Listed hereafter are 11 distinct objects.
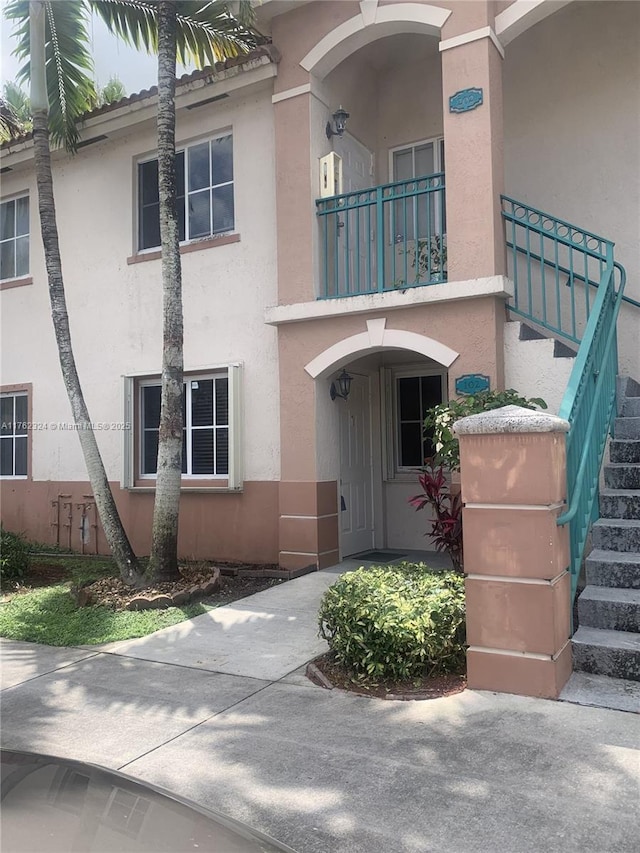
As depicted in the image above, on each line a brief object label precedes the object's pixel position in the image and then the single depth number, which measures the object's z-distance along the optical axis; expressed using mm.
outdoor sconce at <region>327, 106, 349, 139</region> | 8312
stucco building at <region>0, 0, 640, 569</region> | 7164
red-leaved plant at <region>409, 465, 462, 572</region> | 6215
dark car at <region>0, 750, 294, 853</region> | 1644
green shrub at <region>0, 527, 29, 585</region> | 8237
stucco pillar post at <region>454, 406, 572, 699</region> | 4086
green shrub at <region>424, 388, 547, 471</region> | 6273
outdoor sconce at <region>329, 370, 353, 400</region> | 8453
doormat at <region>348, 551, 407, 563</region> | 8641
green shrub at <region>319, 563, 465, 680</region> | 4465
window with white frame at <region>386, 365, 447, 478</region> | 9352
